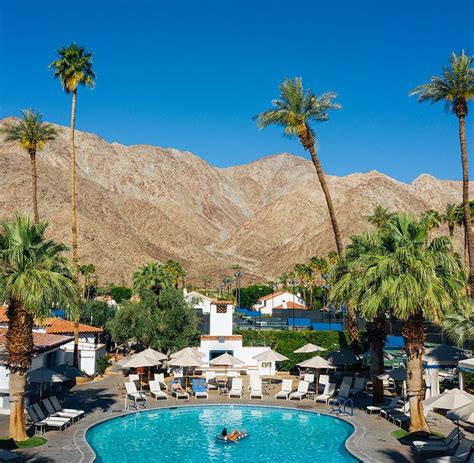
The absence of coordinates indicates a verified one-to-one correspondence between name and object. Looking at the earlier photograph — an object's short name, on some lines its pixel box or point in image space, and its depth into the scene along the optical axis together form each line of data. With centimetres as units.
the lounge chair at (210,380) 3047
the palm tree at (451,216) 5706
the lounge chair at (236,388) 2788
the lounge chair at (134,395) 2560
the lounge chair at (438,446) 1719
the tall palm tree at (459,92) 2973
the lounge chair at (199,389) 2766
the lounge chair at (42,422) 1993
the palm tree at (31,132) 3600
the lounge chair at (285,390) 2752
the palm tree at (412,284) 1836
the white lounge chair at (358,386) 2692
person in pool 2039
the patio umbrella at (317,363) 2773
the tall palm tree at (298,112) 3288
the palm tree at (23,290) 1705
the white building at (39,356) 2253
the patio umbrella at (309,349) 3030
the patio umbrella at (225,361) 2930
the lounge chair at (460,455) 1548
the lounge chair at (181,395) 2722
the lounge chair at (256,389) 2767
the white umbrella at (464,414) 1480
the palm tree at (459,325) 2299
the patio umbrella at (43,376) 2200
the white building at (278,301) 8412
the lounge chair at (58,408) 2200
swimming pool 1895
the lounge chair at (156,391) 2702
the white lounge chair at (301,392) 2730
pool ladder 2377
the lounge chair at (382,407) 2352
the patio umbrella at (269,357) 3033
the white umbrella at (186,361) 2809
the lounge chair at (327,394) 2656
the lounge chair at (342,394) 2597
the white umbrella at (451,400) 1709
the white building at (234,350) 3422
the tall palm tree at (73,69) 3375
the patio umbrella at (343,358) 2780
